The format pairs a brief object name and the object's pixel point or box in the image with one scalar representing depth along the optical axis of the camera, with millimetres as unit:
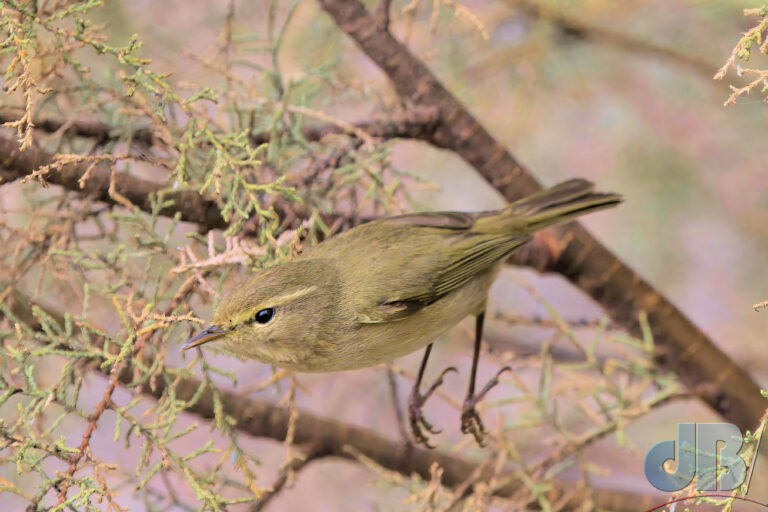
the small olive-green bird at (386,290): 3781
